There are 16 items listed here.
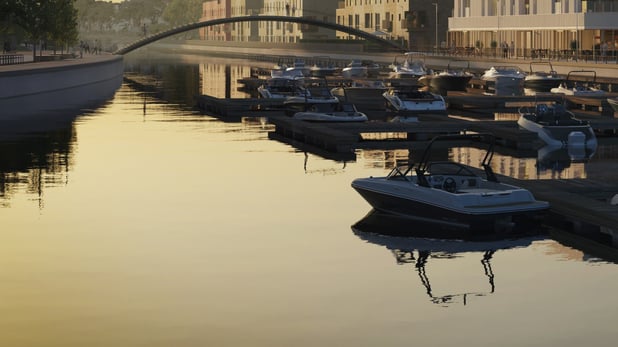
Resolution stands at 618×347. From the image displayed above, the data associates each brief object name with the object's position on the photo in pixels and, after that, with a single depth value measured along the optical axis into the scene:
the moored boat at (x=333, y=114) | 67.56
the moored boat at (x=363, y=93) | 94.12
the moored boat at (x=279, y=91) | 90.12
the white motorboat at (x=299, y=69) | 131.75
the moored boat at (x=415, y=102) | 77.88
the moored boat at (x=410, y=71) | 133.88
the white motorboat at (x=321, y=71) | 143.95
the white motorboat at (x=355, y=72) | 142.38
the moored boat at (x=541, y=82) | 108.25
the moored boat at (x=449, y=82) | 113.50
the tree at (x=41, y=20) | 131.00
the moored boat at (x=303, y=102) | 75.25
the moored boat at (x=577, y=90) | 87.44
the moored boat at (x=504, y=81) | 114.38
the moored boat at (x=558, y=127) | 57.69
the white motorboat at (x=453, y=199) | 32.59
